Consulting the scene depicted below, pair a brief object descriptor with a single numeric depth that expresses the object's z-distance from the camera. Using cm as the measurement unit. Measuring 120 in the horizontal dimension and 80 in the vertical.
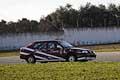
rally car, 2352
